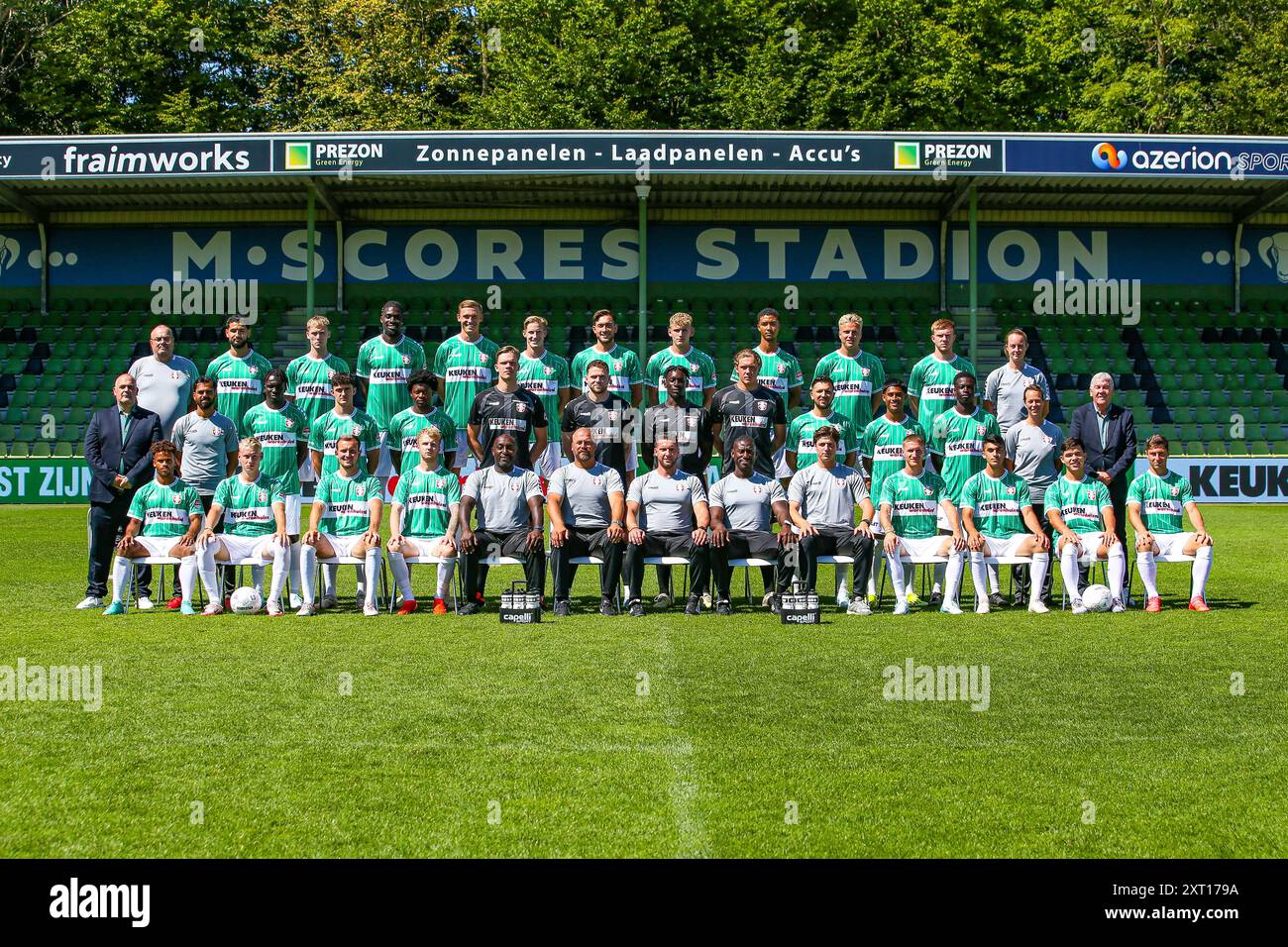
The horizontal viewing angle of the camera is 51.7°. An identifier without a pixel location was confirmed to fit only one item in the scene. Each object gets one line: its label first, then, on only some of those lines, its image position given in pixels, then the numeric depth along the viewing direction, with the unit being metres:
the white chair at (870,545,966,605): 10.48
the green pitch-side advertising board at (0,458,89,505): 20.86
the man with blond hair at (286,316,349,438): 11.73
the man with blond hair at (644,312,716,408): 11.41
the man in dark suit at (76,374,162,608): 10.67
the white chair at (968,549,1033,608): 10.52
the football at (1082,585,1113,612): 10.31
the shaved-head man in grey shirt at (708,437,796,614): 10.31
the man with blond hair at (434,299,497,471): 11.82
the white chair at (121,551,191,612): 10.30
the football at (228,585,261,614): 10.27
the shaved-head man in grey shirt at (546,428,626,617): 10.30
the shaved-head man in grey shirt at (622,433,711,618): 10.24
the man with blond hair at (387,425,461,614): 10.41
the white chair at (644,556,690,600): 10.29
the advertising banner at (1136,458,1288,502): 20.91
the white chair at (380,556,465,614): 10.33
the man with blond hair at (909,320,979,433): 11.61
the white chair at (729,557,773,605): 10.27
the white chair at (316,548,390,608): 10.32
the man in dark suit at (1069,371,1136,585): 10.94
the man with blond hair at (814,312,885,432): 11.82
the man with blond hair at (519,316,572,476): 11.47
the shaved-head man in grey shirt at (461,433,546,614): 10.28
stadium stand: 23.33
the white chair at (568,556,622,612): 10.37
